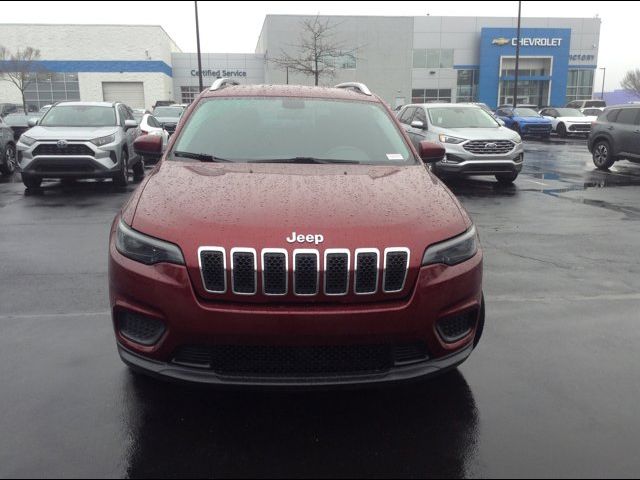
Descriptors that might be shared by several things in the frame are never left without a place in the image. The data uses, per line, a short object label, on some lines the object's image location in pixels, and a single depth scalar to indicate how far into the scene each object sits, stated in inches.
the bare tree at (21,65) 1966.0
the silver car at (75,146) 419.2
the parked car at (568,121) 1203.9
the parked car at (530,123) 1205.7
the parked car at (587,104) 1537.9
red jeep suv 101.4
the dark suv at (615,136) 574.6
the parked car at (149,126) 600.6
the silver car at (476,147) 466.0
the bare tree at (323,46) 2074.3
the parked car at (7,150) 544.7
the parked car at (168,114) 895.1
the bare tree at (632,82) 2740.2
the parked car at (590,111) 1278.7
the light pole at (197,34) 1196.2
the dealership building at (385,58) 2235.5
